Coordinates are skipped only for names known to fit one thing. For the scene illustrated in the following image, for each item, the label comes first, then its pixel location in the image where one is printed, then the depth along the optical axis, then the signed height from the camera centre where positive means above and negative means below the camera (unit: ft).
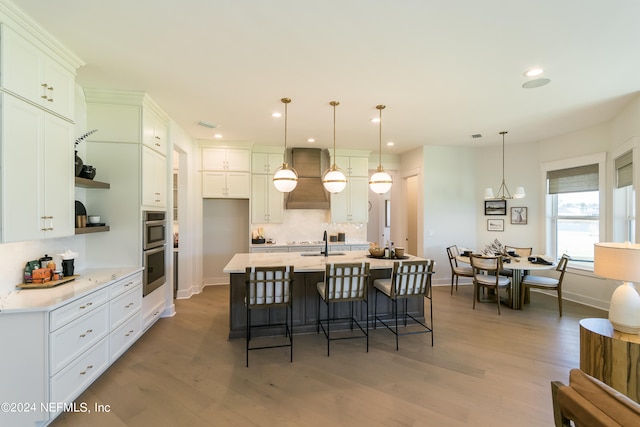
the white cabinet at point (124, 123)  10.39 +3.55
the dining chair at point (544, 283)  13.78 -3.55
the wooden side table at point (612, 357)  6.36 -3.45
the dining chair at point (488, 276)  14.21 -3.27
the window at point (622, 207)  13.20 +0.37
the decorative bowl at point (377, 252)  12.90 -1.75
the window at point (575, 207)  15.23 +0.42
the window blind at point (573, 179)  15.26 +2.07
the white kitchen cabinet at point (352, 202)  19.69 +0.92
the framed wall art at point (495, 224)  19.30 -0.70
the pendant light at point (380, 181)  12.12 +1.49
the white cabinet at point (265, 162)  18.61 +3.63
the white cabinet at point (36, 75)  6.45 +3.69
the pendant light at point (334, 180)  11.69 +1.51
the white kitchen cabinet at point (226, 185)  17.76 +1.99
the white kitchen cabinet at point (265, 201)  18.60 +0.95
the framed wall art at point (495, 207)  19.19 +0.54
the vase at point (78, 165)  8.98 +1.65
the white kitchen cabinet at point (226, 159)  17.79 +3.67
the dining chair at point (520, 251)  16.70 -2.27
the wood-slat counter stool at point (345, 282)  9.85 -2.48
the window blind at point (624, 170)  12.03 +2.09
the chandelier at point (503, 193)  16.26 +1.41
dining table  14.03 -3.07
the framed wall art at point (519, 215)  18.61 -0.03
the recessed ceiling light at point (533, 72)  9.00 +4.75
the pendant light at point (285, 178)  11.25 +1.52
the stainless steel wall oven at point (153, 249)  10.95 -1.46
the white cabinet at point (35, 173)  6.46 +1.12
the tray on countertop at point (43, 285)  7.66 -1.97
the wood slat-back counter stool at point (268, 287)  9.31 -2.50
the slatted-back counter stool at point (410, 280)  10.24 -2.47
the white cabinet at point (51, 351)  6.13 -3.31
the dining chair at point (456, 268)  16.61 -3.38
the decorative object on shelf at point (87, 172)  9.41 +1.50
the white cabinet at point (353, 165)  19.83 +3.64
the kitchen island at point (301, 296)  11.07 -3.39
